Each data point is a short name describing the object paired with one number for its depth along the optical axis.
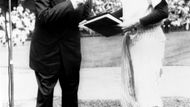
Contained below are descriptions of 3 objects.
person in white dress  3.39
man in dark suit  3.15
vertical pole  3.27
